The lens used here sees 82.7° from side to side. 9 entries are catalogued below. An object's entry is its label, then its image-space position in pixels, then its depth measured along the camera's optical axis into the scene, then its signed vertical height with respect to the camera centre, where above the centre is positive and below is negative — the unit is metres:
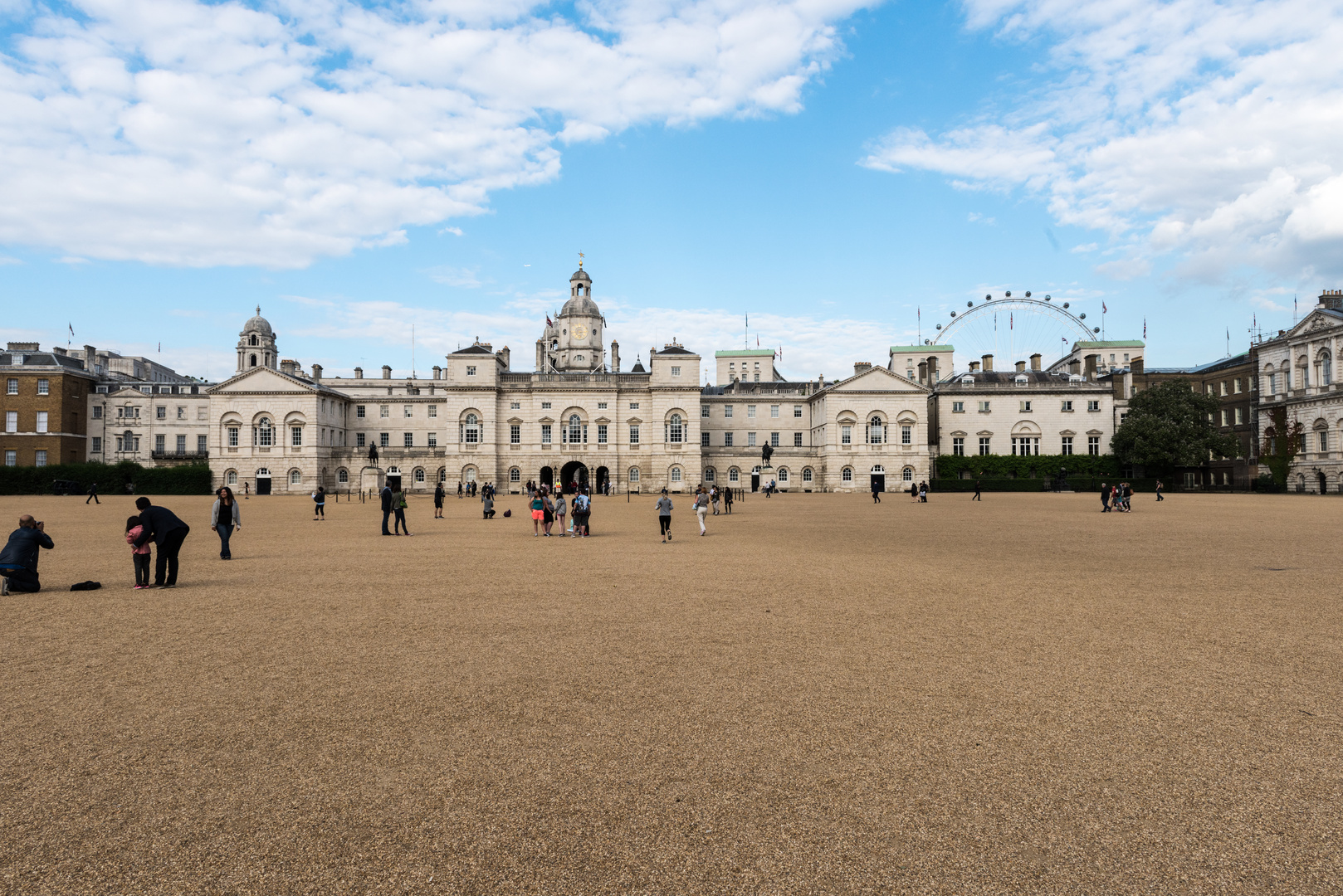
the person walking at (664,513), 23.00 -1.45
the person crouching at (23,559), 13.09 -1.45
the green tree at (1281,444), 65.81 +0.90
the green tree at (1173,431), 65.62 +2.27
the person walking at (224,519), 18.12 -1.13
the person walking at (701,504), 25.48 -1.32
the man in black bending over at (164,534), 13.56 -1.10
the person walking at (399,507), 25.06 -1.25
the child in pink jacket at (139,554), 13.41 -1.44
